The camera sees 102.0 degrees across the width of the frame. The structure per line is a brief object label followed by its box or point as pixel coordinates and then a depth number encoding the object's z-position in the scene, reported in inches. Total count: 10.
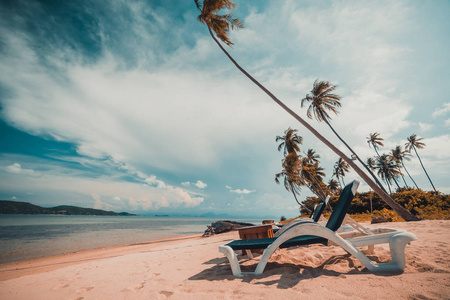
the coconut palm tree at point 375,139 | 1186.6
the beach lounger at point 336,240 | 93.5
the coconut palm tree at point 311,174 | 767.7
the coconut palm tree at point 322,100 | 502.6
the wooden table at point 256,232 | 171.8
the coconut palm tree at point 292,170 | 751.1
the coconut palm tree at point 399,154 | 1318.3
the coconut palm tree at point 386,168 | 1333.7
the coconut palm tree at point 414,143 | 1331.2
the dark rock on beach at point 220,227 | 544.6
